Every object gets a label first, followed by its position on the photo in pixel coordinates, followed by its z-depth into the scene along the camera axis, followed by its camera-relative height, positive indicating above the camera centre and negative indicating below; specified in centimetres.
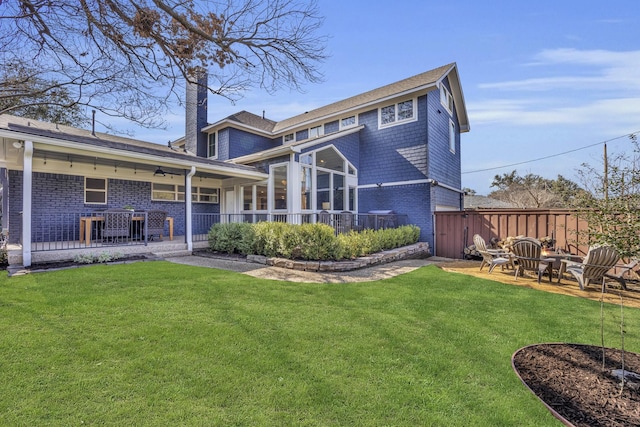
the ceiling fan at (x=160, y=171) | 1008 +165
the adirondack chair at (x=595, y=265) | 596 -96
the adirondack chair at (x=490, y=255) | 754 -103
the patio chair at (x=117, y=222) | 859 -10
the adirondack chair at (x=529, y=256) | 690 -92
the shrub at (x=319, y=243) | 757 -64
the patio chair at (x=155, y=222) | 949 -11
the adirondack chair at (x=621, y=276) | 595 -121
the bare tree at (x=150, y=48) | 560 +371
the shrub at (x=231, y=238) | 897 -62
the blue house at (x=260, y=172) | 881 +173
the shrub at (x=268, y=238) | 816 -55
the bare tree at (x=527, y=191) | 2359 +269
